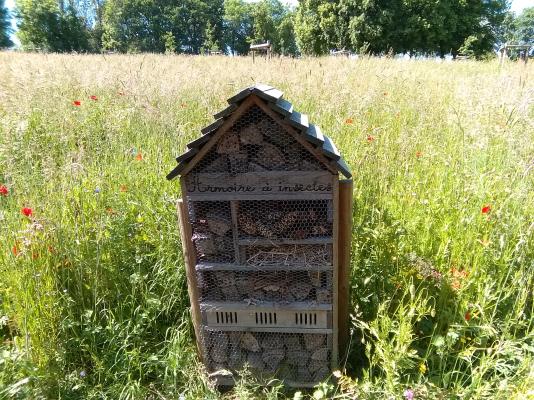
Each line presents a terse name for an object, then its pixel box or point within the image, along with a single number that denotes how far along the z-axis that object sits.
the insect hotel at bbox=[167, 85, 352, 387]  1.78
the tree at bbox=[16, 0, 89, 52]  39.88
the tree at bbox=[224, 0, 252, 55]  61.91
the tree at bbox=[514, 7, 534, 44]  91.59
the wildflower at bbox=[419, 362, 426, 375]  1.85
